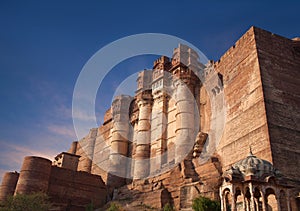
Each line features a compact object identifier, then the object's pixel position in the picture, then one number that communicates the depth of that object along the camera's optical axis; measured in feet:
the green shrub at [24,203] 63.41
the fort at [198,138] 53.11
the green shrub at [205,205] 49.03
